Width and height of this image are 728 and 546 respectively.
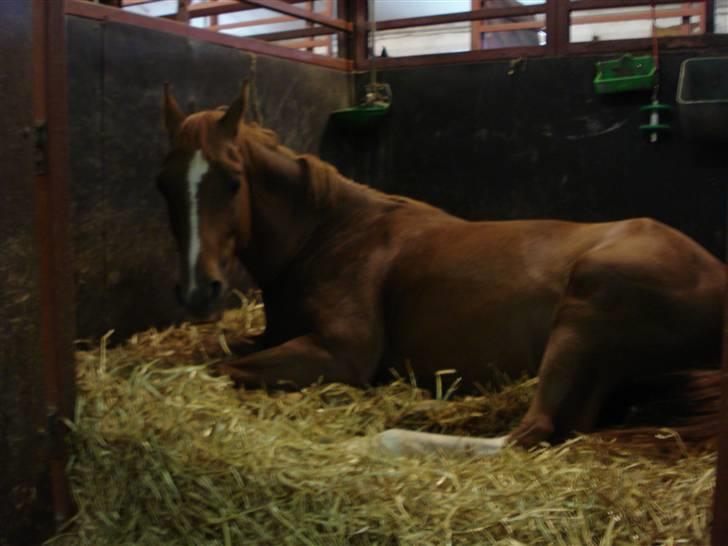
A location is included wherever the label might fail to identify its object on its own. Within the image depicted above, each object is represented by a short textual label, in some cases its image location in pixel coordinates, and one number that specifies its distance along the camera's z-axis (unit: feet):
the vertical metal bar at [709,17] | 13.85
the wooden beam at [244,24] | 27.41
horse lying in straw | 7.87
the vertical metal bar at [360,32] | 16.51
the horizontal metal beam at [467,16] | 15.03
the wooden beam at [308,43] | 28.02
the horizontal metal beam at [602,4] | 14.12
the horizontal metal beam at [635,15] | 25.64
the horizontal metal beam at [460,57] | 14.56
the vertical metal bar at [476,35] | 31.49
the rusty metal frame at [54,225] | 6.80
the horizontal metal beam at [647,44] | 13.17
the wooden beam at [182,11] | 12.84
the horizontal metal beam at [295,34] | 17.90
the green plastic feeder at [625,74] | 13.24
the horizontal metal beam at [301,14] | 14.08
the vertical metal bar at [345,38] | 16.70
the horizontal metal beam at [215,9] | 20.04
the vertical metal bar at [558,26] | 14.28
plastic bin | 12.13
